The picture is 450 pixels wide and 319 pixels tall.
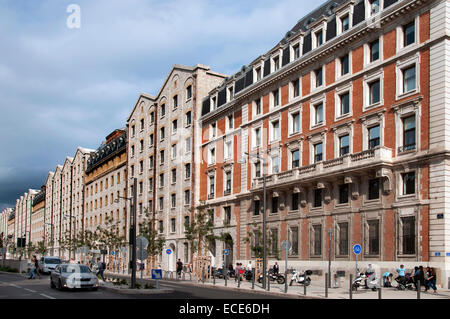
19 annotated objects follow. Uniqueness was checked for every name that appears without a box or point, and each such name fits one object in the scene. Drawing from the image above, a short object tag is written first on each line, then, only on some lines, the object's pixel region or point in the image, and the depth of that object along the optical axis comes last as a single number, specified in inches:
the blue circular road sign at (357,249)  1082.7
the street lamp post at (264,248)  1230.1
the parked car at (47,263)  2000.7
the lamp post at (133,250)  1063.8
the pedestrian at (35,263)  1716.0
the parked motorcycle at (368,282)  1187.5
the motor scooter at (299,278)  1382.9
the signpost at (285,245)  1156.5
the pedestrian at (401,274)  1189.4
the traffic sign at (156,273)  1103.6
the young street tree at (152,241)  1999.3
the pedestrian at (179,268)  1831.7
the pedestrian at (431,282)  1112.2
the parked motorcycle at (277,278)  1457.9
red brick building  1242.0
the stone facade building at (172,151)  2304.4
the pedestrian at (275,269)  1558.8
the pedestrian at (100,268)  1443.2
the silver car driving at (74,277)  1022.4
